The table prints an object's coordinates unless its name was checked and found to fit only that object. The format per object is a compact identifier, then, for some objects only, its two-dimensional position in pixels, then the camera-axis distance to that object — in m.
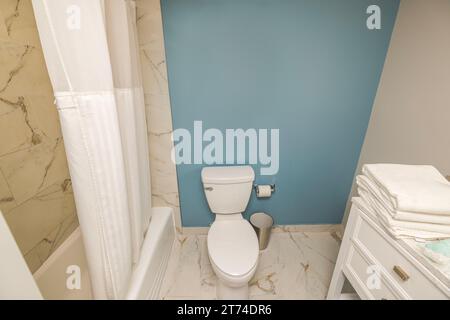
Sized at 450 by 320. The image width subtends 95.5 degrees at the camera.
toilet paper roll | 1.59
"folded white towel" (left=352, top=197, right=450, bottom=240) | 0.68
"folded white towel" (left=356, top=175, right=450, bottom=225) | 0.68
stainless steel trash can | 1.63
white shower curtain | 0.66
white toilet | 1.11
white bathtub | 1.06
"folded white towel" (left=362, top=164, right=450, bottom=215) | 0.67
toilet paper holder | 1.63
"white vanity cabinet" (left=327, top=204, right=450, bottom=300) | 0.61
